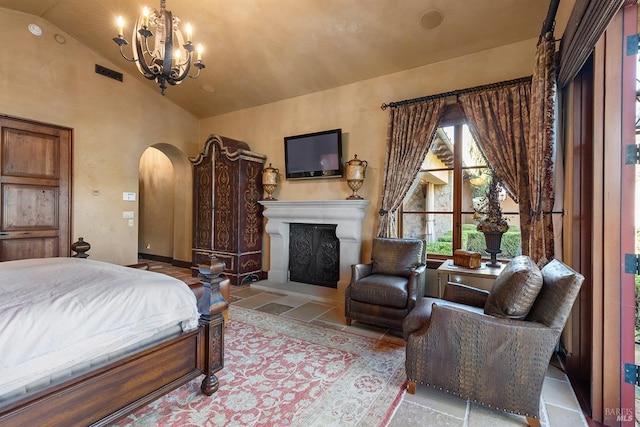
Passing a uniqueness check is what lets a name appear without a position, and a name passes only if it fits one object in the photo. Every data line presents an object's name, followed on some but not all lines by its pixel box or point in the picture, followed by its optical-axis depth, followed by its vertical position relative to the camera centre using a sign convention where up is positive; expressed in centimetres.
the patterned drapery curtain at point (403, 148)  375 +85
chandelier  234 +133
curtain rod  321 +144
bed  125 -63
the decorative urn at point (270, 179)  505 +56
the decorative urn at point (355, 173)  421 +56
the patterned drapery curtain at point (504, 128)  315 +95
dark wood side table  274 -53
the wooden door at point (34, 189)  405 +30
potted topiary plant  295 -9
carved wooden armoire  492 +9
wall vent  481 +225
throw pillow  179 -47
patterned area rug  181 -122
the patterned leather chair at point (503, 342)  171 -77
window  364 +19
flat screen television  450 +91
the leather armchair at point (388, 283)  295 -70
